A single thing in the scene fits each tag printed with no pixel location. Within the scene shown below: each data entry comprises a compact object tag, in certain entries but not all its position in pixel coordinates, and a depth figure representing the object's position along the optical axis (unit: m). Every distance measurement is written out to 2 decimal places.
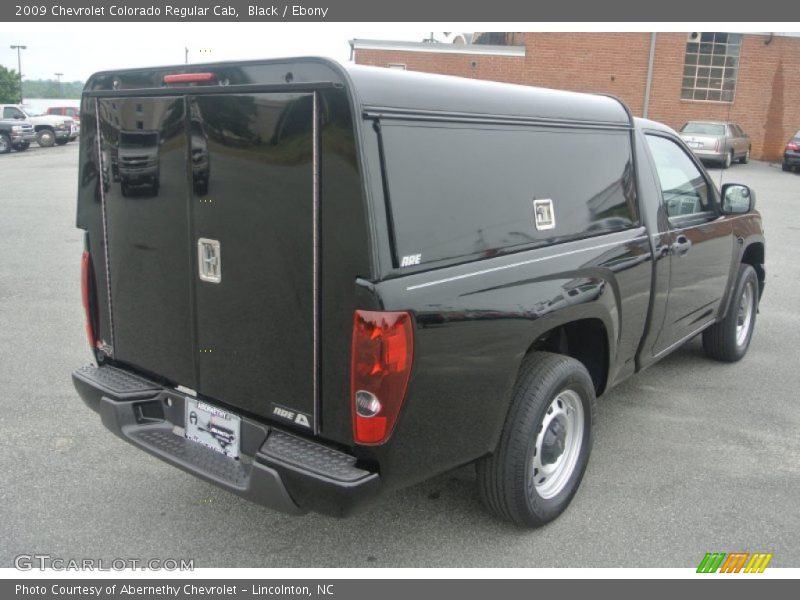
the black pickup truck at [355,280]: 2.59
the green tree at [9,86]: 71.29
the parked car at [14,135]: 29.45
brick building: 28.44
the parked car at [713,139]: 22.02
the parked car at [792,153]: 24.41
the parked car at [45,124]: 30.91
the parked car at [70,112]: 35.52
